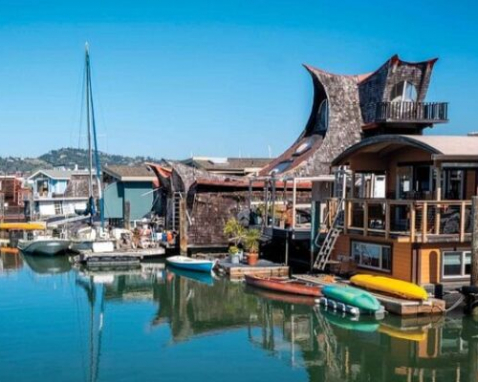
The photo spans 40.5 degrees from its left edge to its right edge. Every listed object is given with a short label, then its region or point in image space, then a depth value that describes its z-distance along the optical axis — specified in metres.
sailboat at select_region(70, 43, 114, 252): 37.53
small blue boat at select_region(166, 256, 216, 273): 32.66
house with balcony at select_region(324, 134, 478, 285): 23.30
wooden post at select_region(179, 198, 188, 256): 38.41
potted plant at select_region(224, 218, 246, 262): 33.09
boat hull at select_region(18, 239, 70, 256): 40.34
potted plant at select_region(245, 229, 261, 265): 31.73
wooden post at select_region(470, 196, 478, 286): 22.23
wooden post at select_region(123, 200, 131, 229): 47.12
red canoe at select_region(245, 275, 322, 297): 25.28
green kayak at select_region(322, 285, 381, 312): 22.06
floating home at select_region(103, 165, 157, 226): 48.38
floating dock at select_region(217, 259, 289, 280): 30.42
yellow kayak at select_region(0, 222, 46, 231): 47.41
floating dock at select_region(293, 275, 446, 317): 21.83
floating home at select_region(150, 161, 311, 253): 40.09
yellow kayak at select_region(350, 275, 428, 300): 22.11
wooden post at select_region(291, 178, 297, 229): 31.56
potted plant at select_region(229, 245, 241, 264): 32.75
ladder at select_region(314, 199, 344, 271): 27.34
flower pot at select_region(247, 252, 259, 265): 31.59
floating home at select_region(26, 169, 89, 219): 63.09
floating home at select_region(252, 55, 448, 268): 31.81
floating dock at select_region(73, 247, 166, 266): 35.56
